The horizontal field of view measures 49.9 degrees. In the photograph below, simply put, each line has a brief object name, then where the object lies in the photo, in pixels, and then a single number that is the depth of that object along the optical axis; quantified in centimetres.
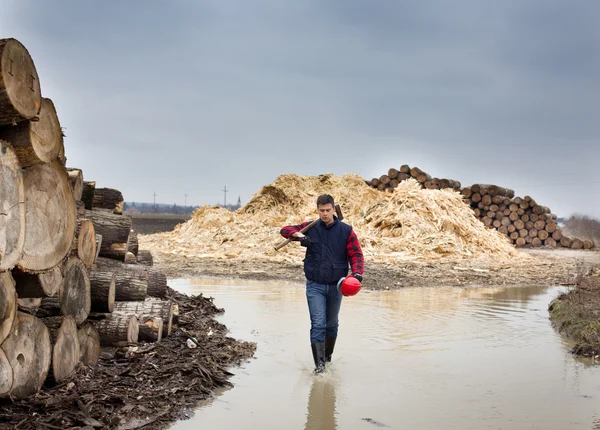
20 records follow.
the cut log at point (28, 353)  498
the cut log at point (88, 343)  627
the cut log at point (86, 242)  664
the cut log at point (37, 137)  510
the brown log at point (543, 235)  2989
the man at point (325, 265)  707
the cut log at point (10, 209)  479
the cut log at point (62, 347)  559
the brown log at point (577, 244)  2989
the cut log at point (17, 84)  475
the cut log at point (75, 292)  602
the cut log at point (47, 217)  528
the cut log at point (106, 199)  942
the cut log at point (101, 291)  684
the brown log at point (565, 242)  2989
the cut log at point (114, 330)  687
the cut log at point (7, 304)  475
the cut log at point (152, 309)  753
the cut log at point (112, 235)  887
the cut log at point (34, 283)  534
